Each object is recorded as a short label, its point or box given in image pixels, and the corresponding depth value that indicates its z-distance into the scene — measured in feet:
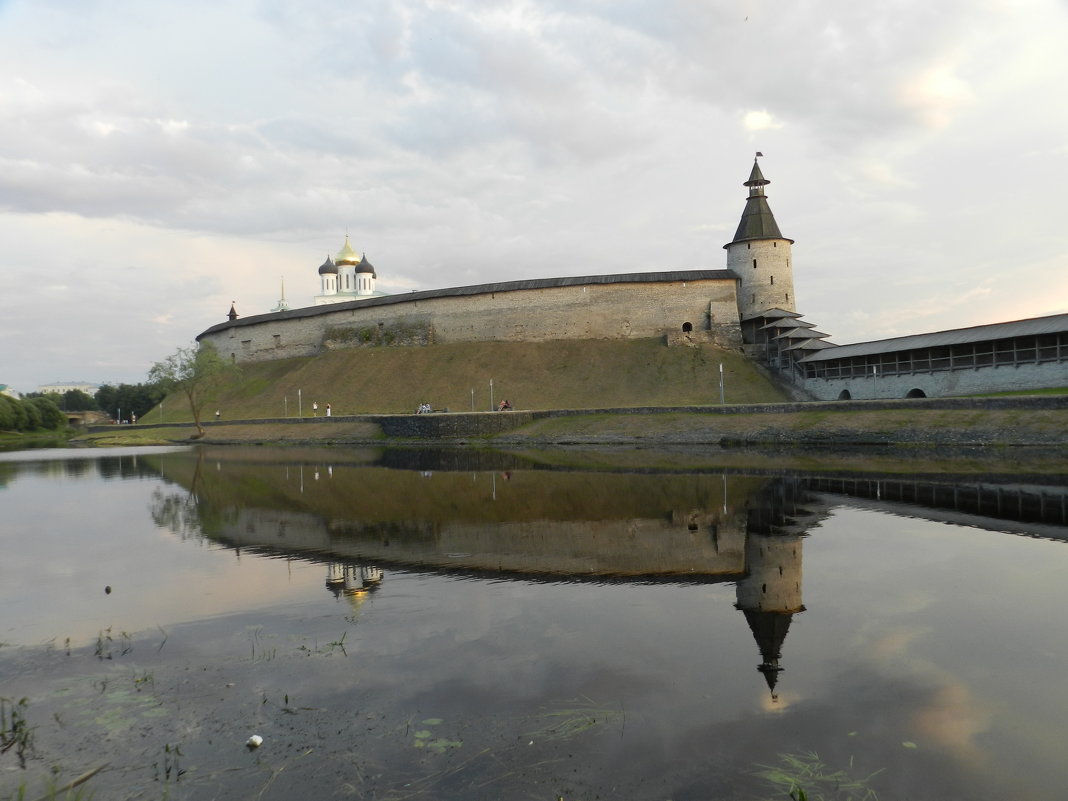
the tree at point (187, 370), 181.57
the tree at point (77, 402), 426.92
